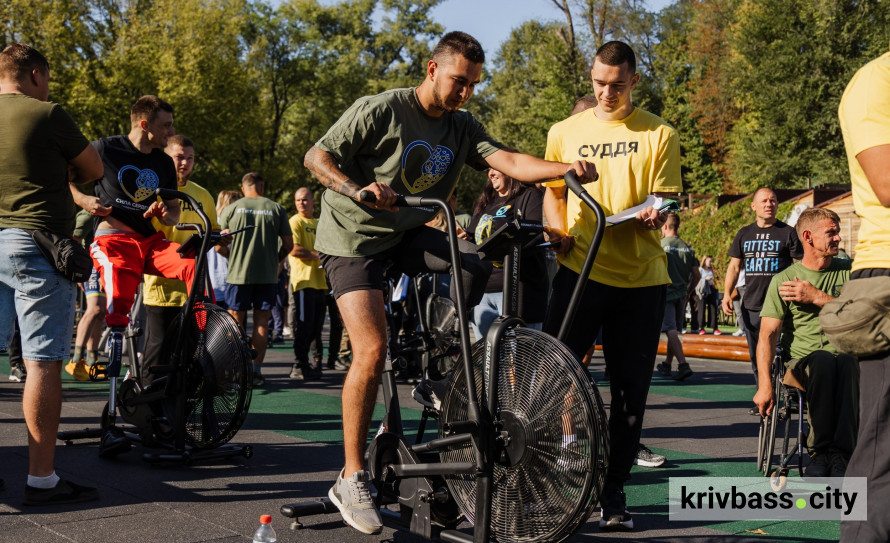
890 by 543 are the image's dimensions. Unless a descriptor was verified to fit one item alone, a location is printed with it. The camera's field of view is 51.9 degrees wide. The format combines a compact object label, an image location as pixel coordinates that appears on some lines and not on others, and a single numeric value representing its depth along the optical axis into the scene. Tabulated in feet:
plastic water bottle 11.03
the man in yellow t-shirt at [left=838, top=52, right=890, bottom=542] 8.94
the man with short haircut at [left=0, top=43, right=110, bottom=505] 14.52
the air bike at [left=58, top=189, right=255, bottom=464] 17.61
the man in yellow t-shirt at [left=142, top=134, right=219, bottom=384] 20.45
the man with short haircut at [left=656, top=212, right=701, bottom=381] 35.78
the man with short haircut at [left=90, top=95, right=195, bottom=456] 19.67
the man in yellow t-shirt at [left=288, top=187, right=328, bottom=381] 33.42
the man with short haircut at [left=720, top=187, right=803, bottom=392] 27.48
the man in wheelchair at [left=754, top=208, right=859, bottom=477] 16.28
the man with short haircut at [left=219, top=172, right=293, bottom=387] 30.91
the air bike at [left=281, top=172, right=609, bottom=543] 10.27
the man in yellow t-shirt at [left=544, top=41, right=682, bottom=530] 14.38
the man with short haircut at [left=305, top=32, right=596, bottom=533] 13.19
